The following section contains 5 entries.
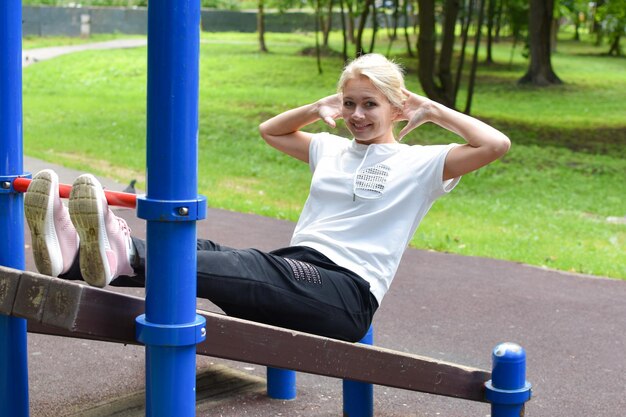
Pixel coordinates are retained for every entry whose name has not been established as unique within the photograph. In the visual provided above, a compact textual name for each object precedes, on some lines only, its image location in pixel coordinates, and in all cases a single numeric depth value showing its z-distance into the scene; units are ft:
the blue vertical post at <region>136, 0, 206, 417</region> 7.57
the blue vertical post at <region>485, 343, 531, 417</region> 10.99
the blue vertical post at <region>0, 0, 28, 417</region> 10.44
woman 10.00
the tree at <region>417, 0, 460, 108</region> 53.72
